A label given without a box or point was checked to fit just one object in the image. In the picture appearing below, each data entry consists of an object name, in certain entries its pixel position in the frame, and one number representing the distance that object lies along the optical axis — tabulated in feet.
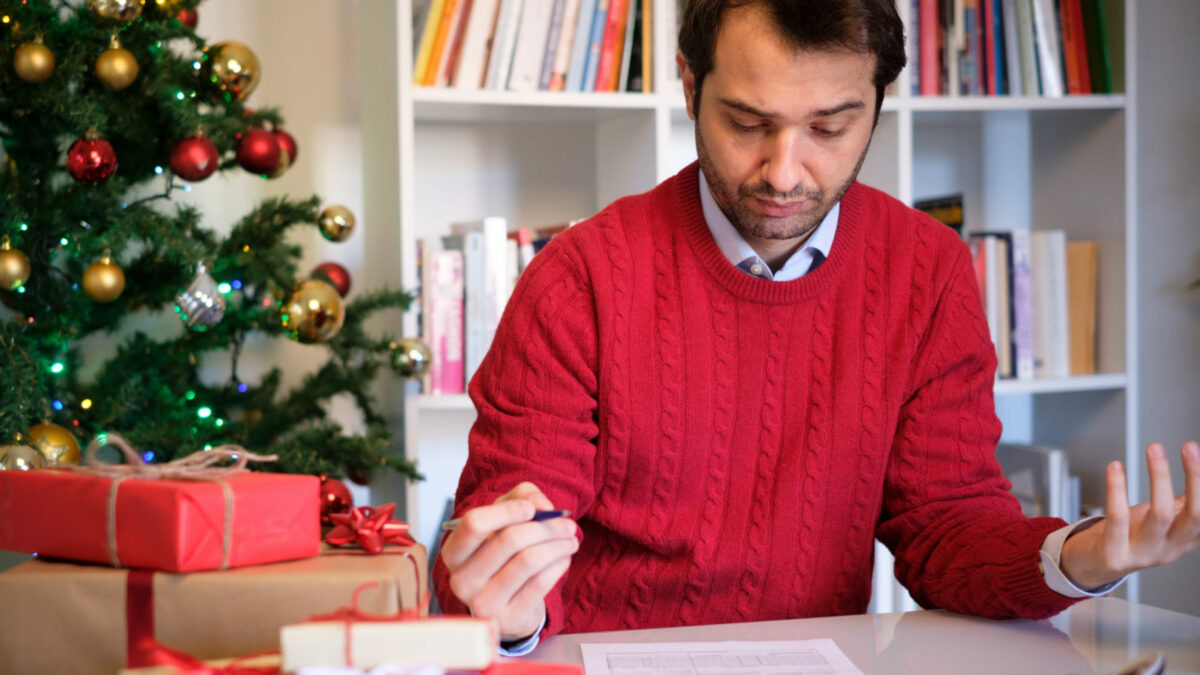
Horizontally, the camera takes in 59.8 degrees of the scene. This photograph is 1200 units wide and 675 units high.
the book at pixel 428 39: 5.75
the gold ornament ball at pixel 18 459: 4.08
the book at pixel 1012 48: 6.43
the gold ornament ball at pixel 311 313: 5.08
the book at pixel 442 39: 5.78
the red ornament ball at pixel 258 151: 5.16
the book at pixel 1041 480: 6.68
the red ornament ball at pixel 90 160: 4.49
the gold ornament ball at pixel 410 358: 5.41
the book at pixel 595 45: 5.94
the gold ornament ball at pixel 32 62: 4.44
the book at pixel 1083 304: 6.66
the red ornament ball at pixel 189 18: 5.23
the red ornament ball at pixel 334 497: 4.59
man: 3.35
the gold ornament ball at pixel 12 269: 4.50
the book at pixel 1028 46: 6.44
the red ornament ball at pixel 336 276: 5.86
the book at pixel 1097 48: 6.44
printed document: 2.52
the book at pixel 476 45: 5.79
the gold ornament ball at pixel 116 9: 4.50
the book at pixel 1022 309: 6.58
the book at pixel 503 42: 5.81
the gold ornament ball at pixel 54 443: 4.39
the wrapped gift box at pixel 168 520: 2.37
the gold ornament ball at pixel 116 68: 4.57
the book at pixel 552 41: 5.90
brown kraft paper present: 2.36
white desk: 2.65
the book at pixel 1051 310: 6.63
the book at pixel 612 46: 5.98
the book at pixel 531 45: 5.85
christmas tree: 4.60
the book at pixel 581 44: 5.91
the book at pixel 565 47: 5.92
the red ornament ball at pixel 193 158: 4.79
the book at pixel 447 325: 5.85
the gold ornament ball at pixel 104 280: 4.59
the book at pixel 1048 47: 6.45
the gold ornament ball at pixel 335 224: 5.46
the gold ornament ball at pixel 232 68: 4.93
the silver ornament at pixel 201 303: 4.80
